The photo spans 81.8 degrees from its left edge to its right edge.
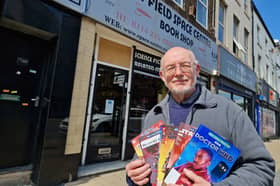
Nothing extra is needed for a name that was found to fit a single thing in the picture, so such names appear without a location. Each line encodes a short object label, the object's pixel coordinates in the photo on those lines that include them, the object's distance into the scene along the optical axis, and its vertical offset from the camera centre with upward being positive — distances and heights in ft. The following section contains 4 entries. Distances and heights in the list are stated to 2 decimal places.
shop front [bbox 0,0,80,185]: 8.83 +0.74
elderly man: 2.94 -0.14
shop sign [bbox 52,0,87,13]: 9.56 +6.00
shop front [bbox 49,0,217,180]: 10.62 +2.57
